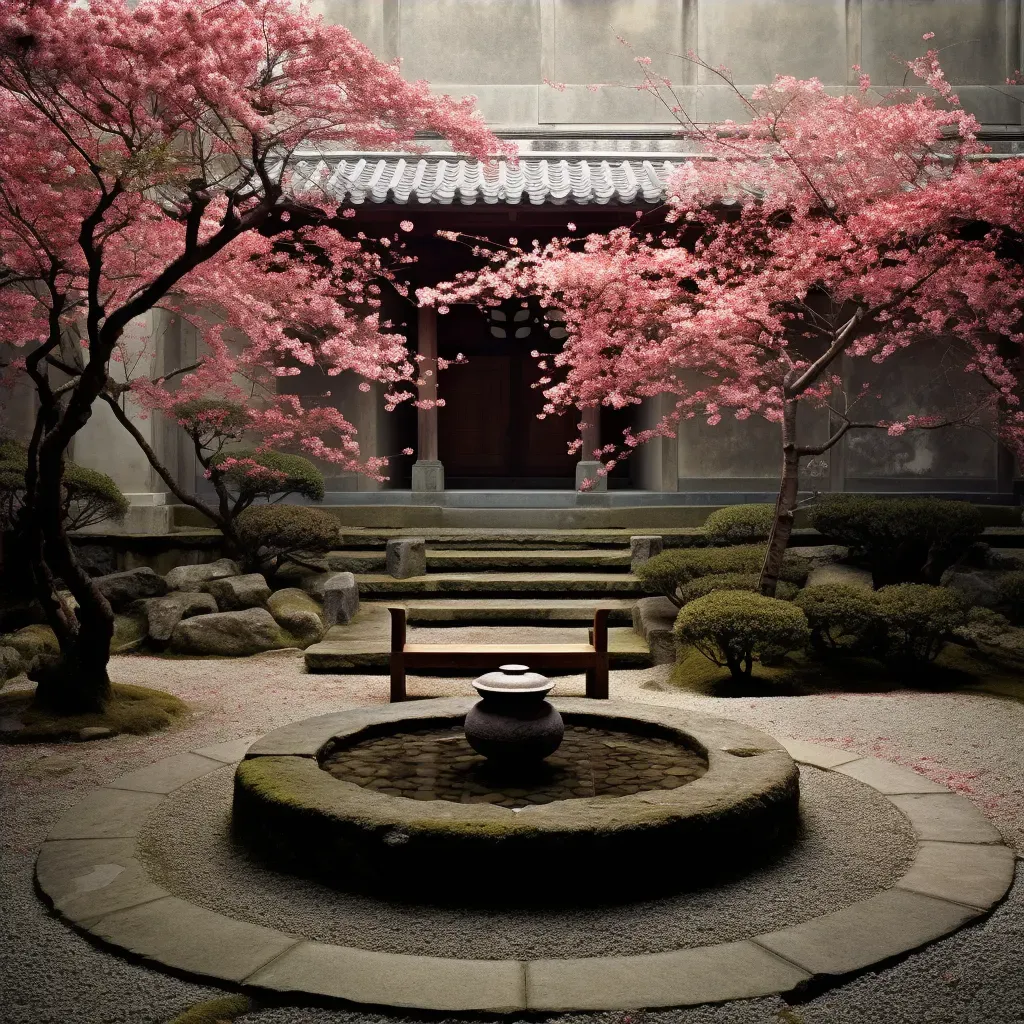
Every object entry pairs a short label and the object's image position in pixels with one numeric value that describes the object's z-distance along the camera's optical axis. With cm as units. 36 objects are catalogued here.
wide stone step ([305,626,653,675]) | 881
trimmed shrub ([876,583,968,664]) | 822
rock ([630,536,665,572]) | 1149
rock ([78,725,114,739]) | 653
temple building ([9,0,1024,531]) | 1364
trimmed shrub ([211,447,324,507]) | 1126
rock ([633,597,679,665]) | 912
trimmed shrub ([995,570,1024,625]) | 938
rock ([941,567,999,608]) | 1022
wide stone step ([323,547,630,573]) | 1161
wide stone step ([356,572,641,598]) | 1094
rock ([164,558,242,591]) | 1063
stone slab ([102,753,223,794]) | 529
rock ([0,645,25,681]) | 814
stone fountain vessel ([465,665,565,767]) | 480
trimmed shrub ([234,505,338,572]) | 1079
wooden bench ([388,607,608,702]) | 716
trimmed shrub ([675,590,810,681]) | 793
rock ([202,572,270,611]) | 1028
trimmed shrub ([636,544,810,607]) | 970
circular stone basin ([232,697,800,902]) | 390
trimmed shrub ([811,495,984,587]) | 1059
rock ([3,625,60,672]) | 870
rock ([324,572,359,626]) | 1000
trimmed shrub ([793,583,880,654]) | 838
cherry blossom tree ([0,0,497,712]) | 555
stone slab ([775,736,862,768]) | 575
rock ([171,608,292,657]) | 946
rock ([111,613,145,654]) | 952
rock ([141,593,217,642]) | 965
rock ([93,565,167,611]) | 1027
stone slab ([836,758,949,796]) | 527
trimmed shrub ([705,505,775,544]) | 1116
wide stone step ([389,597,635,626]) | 1025
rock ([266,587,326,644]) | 983
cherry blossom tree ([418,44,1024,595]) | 834
